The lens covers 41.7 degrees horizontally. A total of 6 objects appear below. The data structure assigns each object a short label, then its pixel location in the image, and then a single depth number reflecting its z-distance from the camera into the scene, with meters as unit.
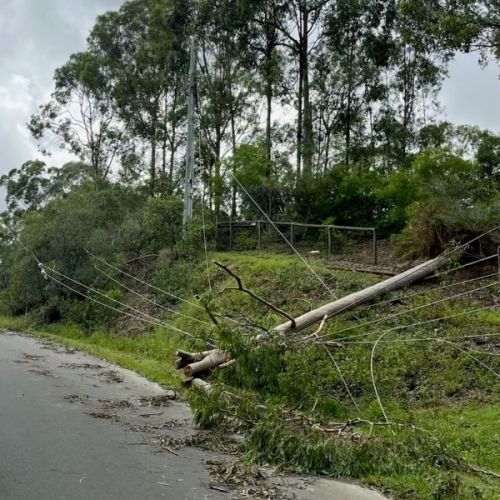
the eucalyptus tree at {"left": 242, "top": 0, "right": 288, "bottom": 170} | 28.94
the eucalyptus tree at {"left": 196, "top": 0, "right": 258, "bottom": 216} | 29.23
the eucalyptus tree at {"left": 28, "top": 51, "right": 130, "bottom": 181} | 40.06
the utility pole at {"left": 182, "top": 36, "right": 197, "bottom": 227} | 23.16
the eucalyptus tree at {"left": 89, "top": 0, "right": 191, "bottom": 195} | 35.41
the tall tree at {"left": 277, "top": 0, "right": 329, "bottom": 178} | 28.50
